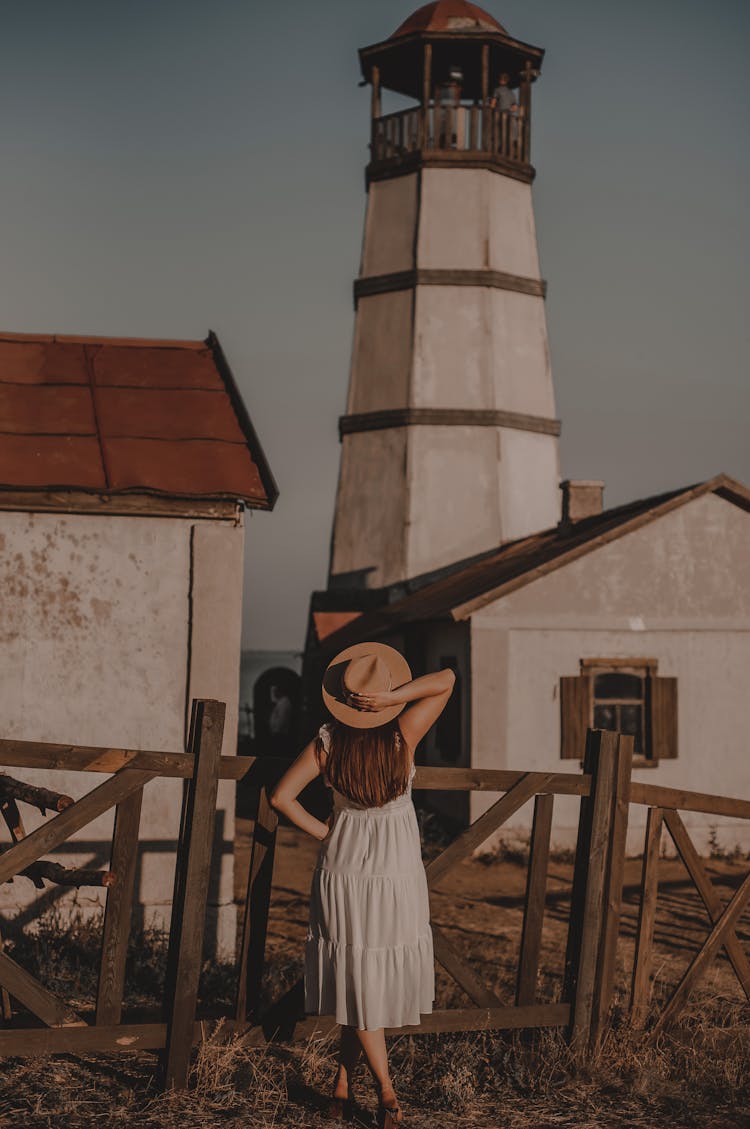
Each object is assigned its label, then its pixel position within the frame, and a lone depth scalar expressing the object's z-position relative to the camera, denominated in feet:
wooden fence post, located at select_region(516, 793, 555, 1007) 17.87
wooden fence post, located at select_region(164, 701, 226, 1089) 15.93
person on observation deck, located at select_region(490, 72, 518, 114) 74.37
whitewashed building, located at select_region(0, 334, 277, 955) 25.89
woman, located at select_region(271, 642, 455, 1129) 14.67
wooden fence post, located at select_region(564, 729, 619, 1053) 17.99
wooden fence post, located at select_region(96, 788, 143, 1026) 16.06
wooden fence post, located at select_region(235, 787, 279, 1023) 16.76
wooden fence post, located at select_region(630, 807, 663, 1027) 19.10
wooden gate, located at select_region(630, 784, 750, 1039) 19.01
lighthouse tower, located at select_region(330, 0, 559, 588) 68.18
